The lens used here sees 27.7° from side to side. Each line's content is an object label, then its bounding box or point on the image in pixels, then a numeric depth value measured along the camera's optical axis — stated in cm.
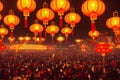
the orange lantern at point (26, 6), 584
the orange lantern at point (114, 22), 714
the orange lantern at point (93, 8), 583
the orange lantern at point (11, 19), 700
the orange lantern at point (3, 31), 1026
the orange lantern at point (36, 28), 851
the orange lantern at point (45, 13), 653
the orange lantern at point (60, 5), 588
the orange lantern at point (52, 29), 863
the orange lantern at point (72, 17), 696
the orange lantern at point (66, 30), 932
